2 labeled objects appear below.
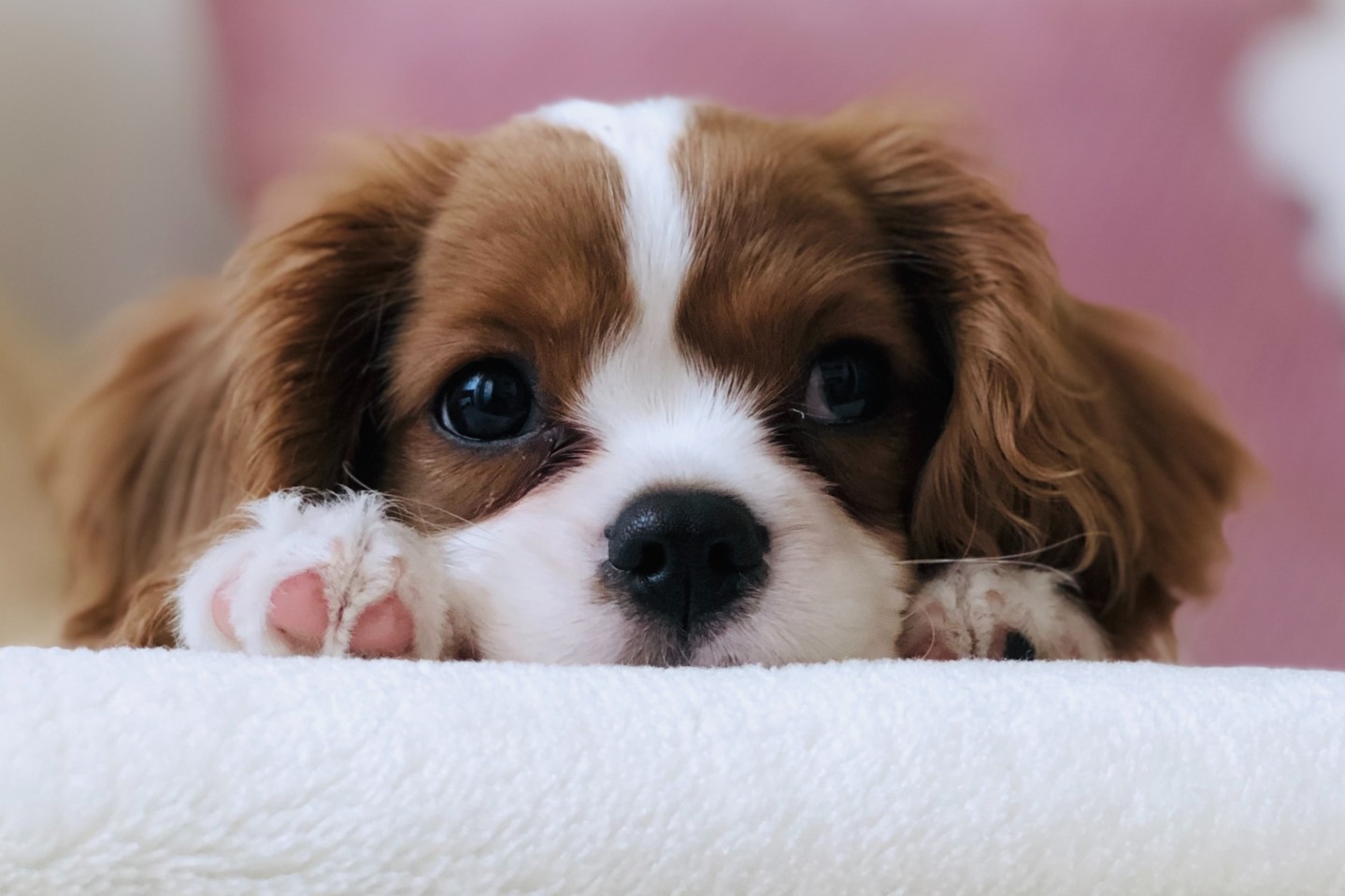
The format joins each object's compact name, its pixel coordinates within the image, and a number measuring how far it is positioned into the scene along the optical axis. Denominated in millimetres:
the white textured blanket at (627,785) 339
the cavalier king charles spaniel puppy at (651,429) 395
